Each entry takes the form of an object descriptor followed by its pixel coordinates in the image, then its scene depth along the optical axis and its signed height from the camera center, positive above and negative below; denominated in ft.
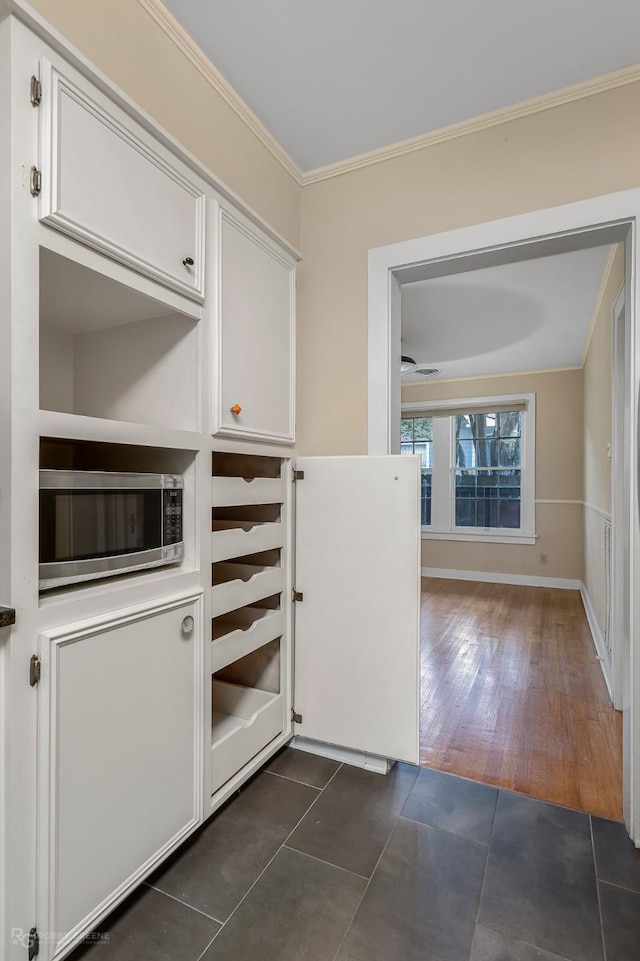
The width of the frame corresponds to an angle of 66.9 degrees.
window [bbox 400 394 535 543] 18.95 +0.67
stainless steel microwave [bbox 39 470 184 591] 3.52 -0.35
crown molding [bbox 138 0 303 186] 4.61 +4.42
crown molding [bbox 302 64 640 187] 5.25 +4.36
